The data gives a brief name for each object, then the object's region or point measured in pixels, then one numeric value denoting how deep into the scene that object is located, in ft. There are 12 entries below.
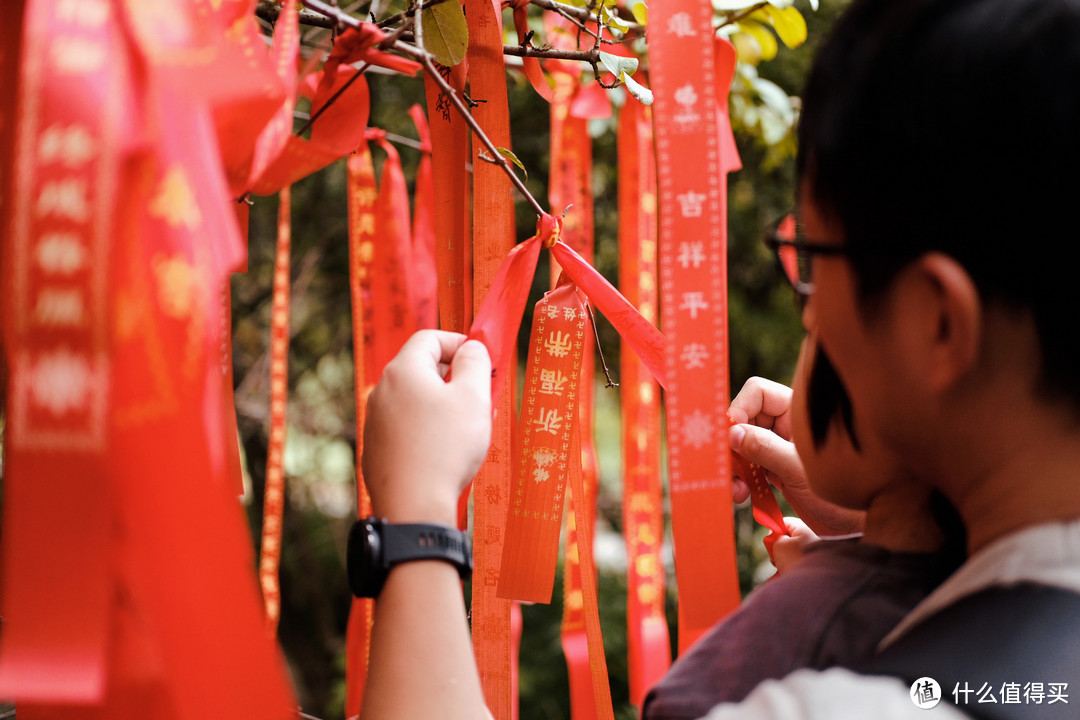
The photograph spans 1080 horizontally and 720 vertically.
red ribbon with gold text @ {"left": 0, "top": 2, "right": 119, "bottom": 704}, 1.27
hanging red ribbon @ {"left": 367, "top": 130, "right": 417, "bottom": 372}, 3.36
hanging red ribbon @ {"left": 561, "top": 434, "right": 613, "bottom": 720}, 2.37
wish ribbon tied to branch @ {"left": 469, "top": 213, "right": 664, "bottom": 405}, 2.12
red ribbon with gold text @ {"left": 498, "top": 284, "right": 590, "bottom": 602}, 2.24
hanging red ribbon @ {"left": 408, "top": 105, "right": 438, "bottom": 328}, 3.45
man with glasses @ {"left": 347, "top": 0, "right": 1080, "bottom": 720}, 1.30
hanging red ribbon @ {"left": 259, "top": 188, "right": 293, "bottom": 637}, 3.58
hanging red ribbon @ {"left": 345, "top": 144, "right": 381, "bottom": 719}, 3.40
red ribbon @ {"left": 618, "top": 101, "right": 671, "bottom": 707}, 3.09
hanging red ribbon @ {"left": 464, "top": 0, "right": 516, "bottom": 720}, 2.38
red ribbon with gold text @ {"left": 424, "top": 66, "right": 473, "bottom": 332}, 2.52
